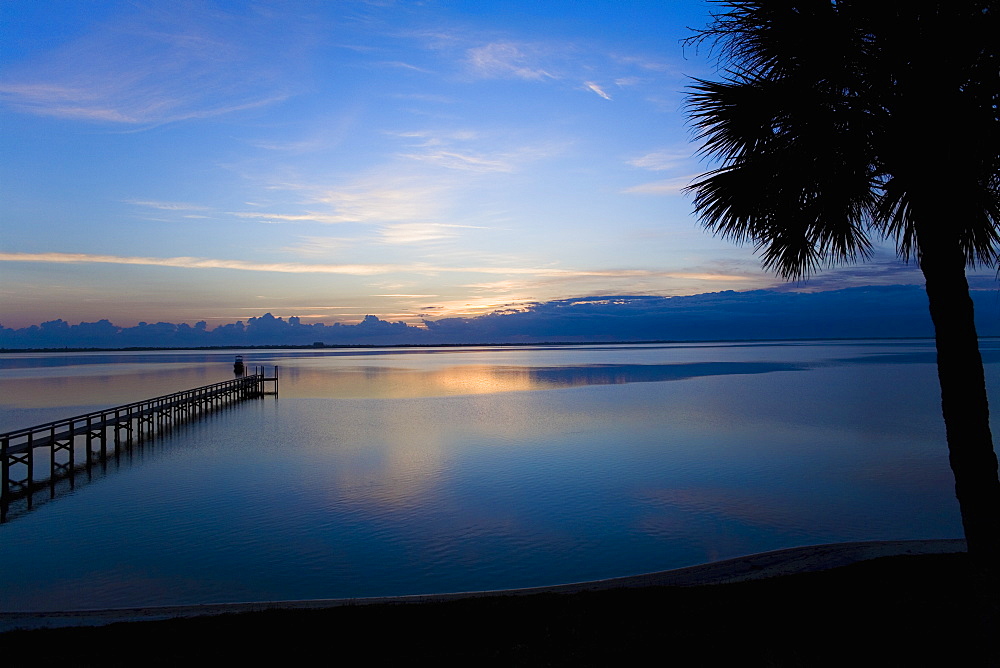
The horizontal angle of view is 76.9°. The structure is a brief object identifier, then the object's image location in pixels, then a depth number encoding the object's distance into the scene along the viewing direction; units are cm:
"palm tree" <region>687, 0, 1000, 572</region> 416
